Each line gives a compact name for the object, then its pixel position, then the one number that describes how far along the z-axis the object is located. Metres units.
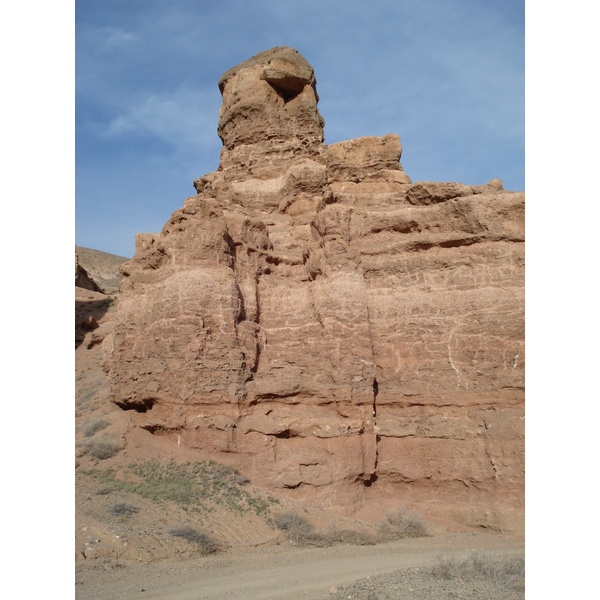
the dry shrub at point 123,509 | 10.52
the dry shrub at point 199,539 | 10.20
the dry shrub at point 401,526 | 11.97
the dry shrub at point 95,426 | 13.88
